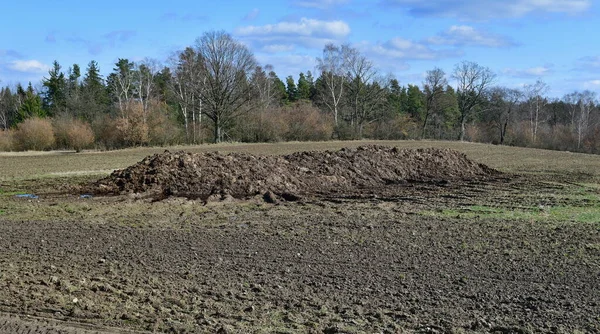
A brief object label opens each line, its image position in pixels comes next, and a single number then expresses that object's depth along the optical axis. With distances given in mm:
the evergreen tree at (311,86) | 96312
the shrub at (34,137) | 50469
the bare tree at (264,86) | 63406
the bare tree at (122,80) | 70625
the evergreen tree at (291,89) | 100256
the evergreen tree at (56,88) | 75569
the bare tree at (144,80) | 70050
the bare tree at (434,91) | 83812
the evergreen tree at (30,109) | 68269
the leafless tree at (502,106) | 86000
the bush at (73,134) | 49469
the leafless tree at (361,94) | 76812
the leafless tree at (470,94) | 83188
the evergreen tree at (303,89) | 96688
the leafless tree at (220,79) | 57781
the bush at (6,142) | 49750
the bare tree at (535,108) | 89031
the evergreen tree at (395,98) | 85531
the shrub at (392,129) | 71844
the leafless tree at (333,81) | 76812
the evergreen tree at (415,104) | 94000
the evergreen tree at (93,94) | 67875
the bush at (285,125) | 59469
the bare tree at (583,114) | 77131
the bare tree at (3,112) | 80162
